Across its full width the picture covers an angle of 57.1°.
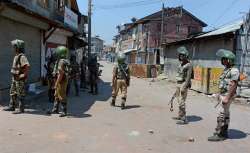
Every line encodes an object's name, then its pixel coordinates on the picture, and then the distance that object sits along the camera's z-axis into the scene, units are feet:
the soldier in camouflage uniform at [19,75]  19.48
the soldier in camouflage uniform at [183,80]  19.34
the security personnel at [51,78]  24.95
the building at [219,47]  36.54
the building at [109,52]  204.96
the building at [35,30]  23.81
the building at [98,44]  280.12
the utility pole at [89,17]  58.29
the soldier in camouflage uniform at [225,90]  15.59
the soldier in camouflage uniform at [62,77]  19.64
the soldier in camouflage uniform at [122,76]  24.03
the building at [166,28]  113.47
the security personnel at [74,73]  30.49
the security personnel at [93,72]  32.67
